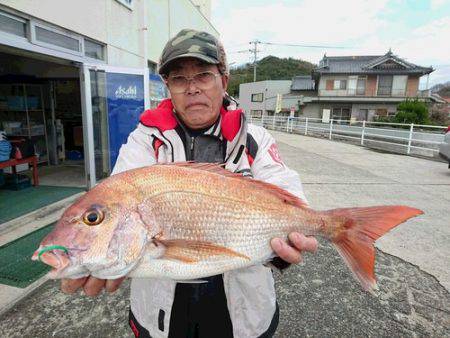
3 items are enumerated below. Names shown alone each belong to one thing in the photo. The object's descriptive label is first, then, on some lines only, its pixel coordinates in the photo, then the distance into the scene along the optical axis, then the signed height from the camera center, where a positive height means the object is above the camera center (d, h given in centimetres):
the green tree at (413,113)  2338 +32
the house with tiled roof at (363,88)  3534 +320
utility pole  5638 +1093
